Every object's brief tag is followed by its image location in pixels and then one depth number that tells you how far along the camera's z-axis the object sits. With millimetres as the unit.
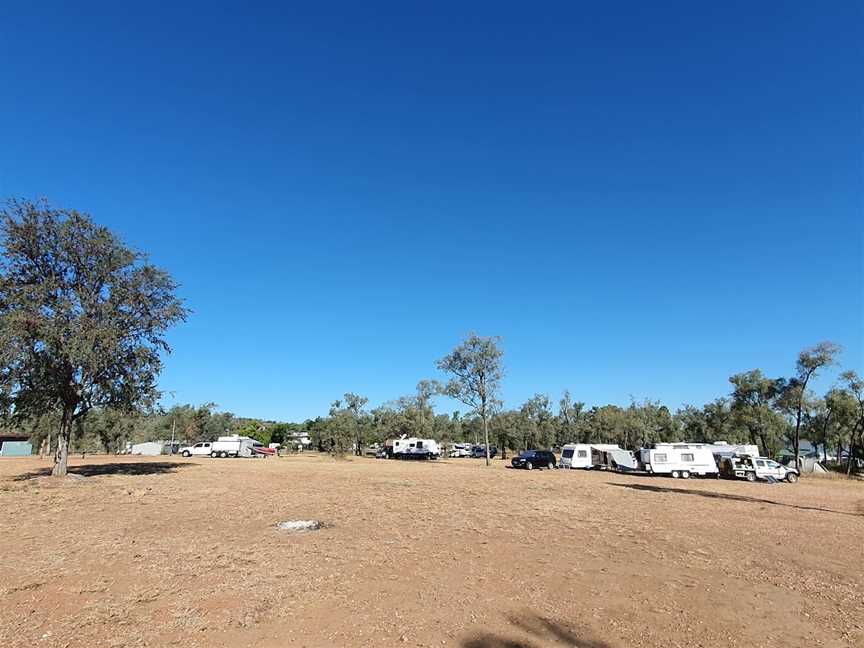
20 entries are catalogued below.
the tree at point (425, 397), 92444
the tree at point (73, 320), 24062
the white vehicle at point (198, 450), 69688
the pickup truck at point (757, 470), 35688
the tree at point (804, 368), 50719
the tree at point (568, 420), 91938
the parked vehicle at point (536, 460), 45594
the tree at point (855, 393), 53000
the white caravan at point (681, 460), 38031
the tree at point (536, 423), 89312
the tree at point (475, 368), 56938
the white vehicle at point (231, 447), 69919
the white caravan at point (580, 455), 46156
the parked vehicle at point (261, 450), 77594
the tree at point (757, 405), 59406
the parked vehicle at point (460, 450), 86125
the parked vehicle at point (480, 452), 85062
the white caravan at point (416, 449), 67994
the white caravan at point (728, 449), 42344
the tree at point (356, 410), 86438
